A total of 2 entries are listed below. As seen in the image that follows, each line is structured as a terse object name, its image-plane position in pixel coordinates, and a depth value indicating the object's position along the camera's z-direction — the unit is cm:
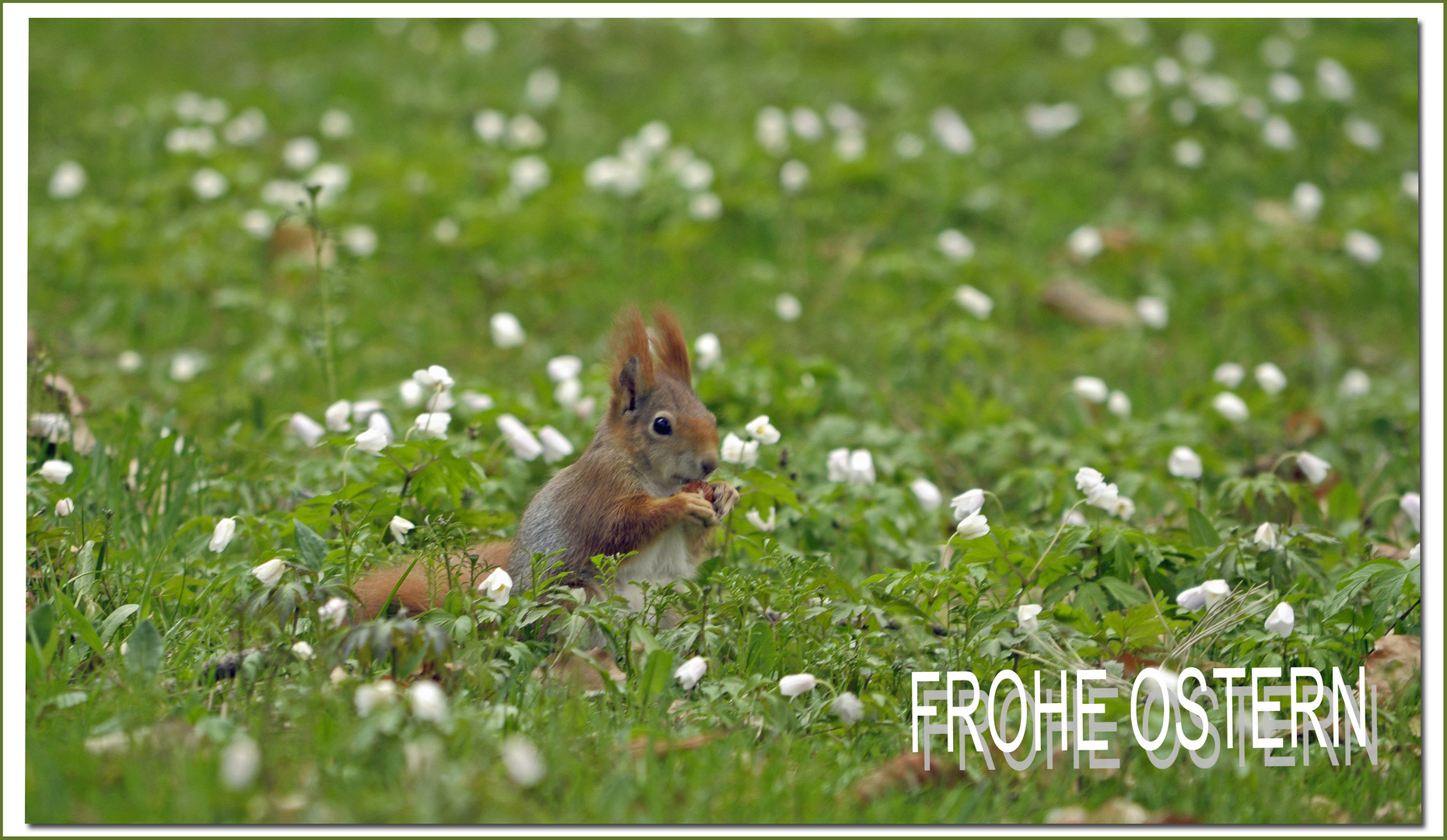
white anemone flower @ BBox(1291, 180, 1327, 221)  1146
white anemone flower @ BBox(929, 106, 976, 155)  1285
